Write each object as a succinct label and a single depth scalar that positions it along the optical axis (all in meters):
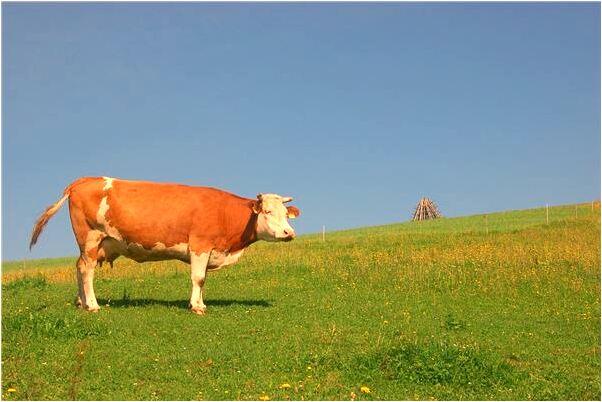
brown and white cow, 16.58
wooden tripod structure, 87.31
